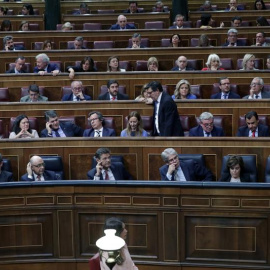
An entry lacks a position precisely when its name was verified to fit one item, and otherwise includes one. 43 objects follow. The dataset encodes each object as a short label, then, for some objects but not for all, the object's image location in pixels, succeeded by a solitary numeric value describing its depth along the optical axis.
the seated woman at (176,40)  20.41
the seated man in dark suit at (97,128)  14.81
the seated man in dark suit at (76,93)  16.98
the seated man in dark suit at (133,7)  24.33
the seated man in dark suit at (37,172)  13.09
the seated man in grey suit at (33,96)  16.61
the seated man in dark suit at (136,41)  20.11
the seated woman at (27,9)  24.80
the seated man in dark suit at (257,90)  16.48
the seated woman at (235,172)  12.80
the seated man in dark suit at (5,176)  13.36
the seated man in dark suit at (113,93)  16.81
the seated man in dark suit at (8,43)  20.22
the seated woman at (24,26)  22.28
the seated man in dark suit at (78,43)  20.20
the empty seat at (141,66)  19.50
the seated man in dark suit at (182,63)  18.44
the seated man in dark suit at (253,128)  14.59
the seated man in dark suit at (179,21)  22.02
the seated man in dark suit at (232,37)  20.39
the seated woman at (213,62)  18.20
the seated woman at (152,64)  18.48
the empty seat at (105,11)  25.33
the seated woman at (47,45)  20.47
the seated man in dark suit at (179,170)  12.94
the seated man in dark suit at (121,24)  22.03
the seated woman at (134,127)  14.54
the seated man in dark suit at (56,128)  15.09
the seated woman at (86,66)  18.44
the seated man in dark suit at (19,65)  18.75
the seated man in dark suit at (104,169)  13.20
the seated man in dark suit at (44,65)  18.67
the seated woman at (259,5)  24.58
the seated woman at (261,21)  22.09
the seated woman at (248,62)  18.09
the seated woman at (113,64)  18.28
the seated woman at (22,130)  14.87
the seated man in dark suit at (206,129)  14.49
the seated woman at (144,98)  15.55
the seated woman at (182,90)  16.39
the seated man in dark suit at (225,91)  16.92
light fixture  6.52
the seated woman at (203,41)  20.05
